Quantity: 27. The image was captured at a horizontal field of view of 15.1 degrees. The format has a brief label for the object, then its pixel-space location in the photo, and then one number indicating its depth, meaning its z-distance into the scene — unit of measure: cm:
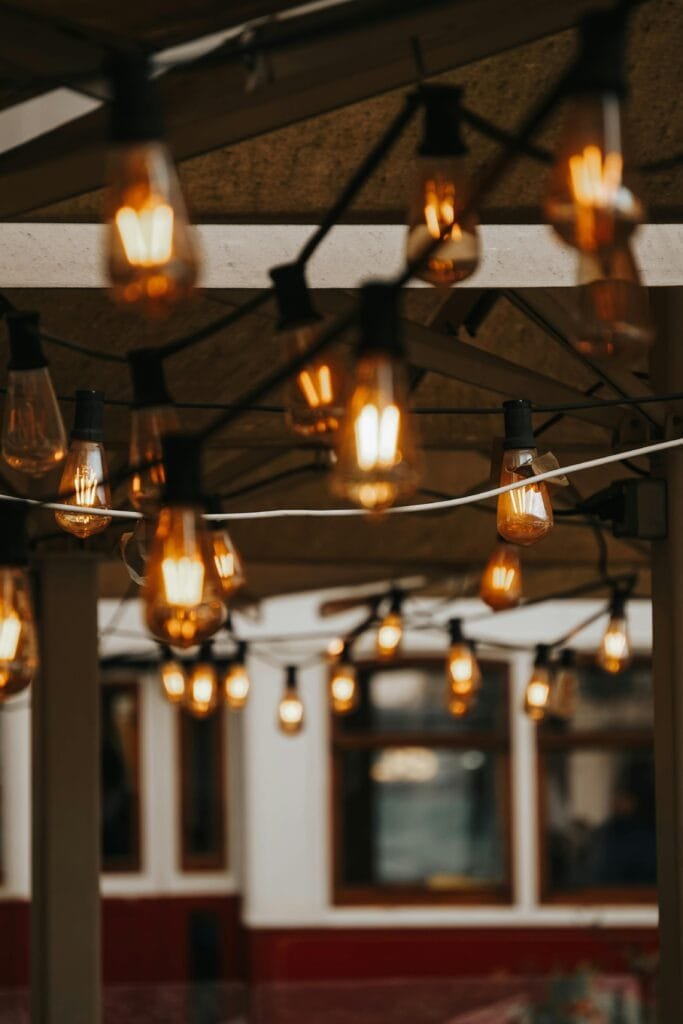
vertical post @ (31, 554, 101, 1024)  954
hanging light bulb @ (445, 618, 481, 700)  1215
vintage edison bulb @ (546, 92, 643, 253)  293
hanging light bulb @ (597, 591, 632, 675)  1103
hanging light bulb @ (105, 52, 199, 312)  295
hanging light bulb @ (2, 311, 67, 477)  462
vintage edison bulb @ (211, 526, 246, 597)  657
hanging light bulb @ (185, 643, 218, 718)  1290
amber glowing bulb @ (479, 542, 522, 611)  744
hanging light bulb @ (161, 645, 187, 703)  1456
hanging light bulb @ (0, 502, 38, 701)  452
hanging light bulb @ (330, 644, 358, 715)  1502
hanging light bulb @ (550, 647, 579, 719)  1264
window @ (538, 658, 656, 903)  1957
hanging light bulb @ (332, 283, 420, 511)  327
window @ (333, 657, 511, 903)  1965
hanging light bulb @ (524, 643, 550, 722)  1274
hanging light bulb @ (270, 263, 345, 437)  426
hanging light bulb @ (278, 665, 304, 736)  1516
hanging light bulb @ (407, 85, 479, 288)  401
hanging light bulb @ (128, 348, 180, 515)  483
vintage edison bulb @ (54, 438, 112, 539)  546
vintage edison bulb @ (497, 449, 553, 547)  562
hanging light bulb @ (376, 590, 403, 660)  1272
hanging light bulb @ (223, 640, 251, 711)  1385
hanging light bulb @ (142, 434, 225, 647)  366
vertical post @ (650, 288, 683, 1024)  699
